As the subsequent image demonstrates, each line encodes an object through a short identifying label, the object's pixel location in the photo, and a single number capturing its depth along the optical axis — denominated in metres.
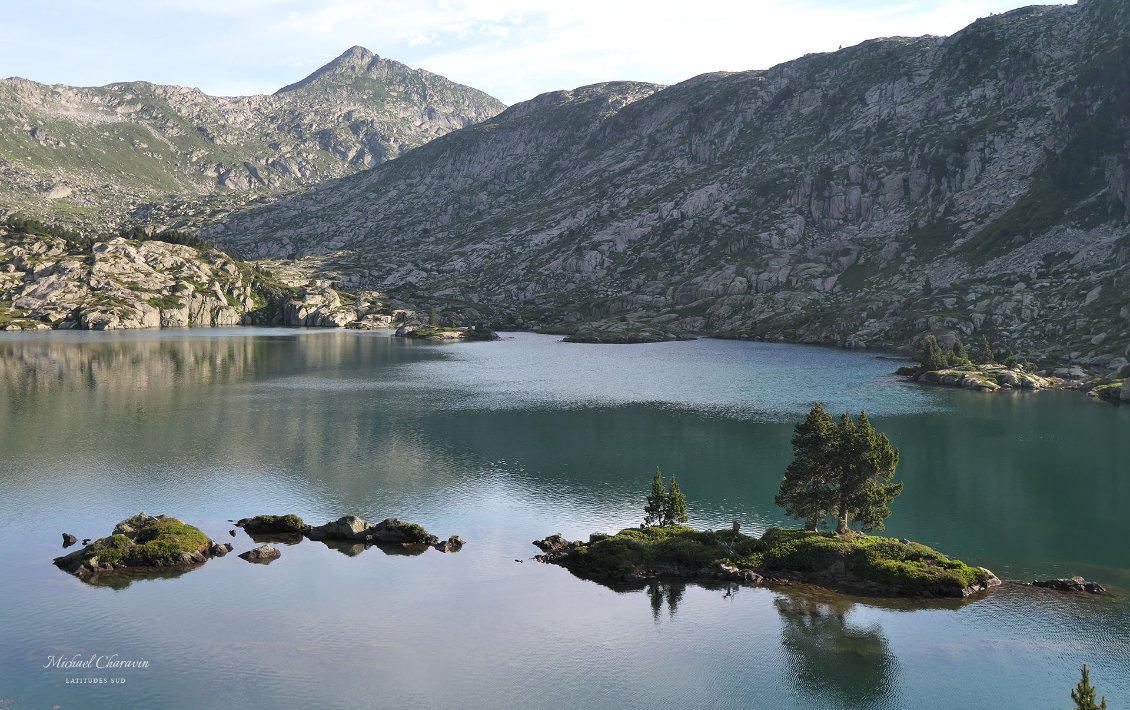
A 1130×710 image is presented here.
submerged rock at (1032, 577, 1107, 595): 64.25
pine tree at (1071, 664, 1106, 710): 32.84
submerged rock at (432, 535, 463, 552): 74.94
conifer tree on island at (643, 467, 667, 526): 78.44
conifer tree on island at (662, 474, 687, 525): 77.75
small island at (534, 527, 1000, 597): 65.00
